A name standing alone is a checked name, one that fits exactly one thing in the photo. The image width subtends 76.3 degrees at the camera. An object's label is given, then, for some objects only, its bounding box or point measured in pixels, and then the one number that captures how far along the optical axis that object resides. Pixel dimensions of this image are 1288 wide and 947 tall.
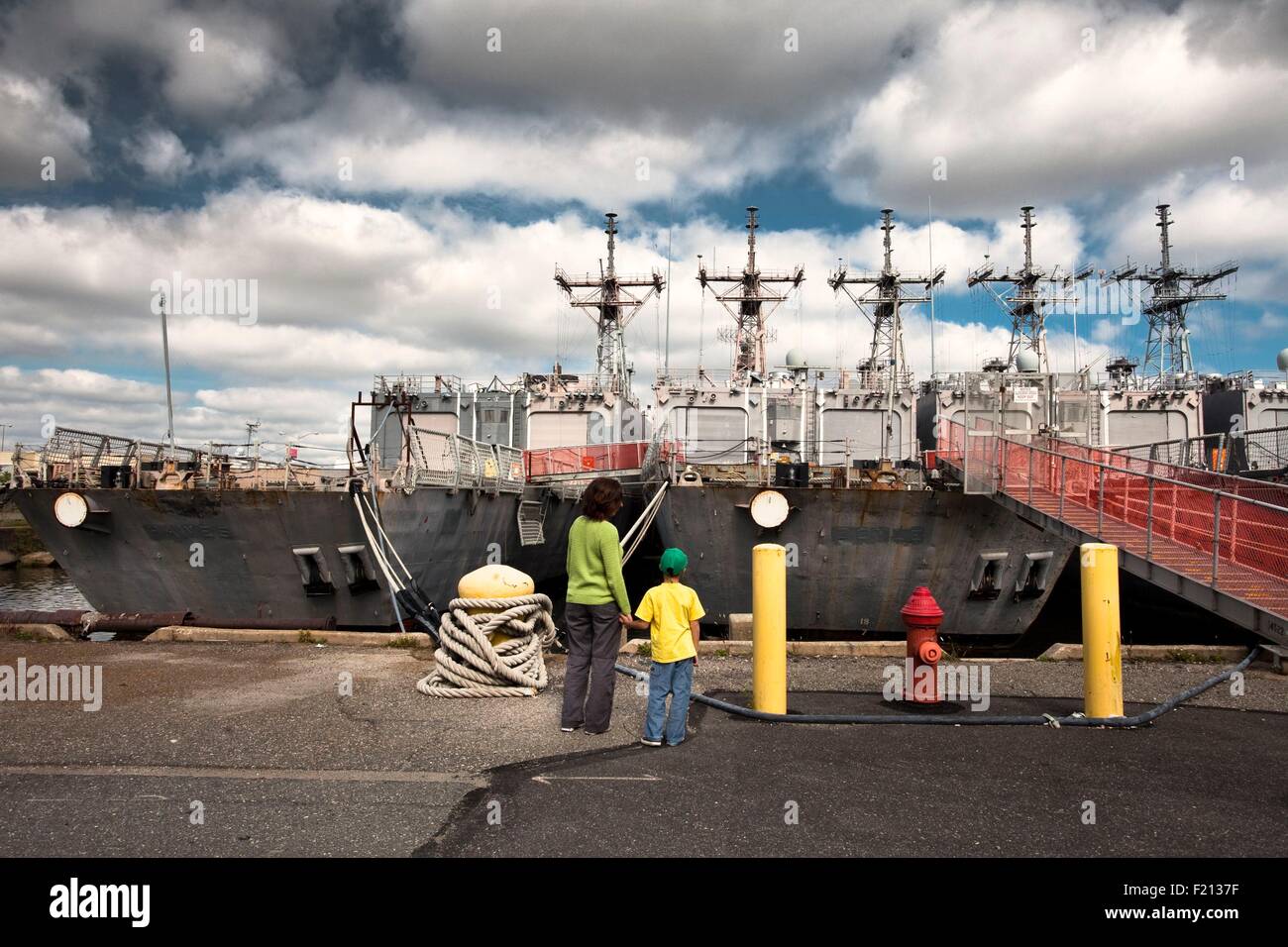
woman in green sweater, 5.80
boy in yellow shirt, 5.43
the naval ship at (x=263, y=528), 12.23
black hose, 5.85
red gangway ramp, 7.43
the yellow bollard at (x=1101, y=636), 5.86
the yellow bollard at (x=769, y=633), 6.10
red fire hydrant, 6.52
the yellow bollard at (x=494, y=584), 7.17
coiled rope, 6.73
